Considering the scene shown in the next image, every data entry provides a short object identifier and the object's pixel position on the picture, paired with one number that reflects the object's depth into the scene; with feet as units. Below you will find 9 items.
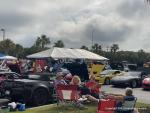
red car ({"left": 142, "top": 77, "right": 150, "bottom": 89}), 47.52
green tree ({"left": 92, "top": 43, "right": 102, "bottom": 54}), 166.41
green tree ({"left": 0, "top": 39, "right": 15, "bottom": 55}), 153.25
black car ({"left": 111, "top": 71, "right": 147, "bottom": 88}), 51.00
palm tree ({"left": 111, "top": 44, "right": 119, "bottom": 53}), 180.14
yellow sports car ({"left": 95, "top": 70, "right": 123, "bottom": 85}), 55.05
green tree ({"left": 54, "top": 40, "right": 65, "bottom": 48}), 170.76
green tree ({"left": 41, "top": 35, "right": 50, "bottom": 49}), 196.74
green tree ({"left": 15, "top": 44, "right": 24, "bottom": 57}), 158.93
